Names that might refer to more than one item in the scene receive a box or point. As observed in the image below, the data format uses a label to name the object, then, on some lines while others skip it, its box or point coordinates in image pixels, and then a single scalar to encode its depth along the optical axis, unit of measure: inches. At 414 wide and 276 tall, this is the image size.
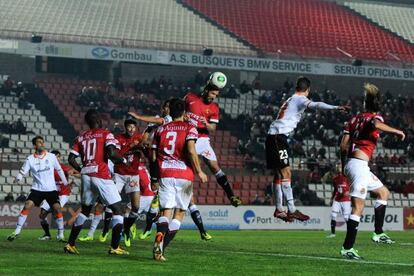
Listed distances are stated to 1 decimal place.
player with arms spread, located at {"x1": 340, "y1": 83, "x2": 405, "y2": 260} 610.5
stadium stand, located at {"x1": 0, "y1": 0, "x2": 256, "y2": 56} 1925.4
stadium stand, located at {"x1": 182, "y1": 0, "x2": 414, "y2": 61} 2220.7
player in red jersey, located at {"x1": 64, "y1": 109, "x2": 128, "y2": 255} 639.1
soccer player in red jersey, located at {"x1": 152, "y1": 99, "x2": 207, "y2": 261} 584.1
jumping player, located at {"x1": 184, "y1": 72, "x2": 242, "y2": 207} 735.7
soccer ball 724.0
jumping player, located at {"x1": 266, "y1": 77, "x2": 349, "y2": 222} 704.4
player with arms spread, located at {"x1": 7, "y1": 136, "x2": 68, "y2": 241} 856.3
